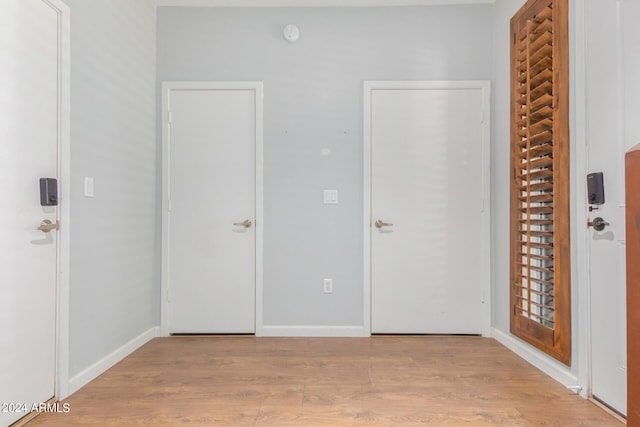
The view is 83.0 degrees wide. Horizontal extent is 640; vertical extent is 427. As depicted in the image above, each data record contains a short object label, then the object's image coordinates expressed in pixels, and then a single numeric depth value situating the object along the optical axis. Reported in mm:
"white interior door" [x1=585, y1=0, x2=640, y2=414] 1649
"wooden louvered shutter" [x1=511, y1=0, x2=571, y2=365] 2025
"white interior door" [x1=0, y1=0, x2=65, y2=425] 1560
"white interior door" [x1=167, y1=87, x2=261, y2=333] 2951
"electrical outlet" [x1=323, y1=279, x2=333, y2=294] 2945
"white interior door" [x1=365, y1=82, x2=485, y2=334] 2918
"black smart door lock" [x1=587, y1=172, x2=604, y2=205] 1769
